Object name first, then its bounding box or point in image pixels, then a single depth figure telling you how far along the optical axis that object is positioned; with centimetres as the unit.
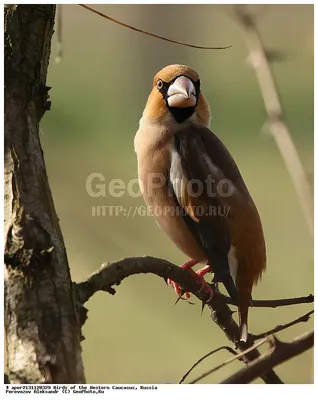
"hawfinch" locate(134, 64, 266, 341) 387
